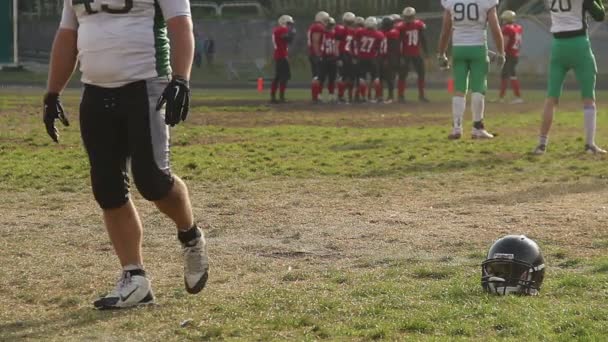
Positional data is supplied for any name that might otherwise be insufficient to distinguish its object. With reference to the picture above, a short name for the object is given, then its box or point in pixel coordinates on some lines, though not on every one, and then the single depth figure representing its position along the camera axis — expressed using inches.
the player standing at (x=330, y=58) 1158.3
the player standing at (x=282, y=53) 1138.0
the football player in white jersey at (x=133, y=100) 256.7
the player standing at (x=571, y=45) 550.3
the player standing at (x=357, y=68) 1171.7
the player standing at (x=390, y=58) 1191.6
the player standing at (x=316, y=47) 1157.7
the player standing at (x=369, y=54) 1171.9
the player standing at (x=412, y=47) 1187.3
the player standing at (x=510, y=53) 1150.3
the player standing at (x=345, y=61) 1167.6
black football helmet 267.1
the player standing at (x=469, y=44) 653.3
